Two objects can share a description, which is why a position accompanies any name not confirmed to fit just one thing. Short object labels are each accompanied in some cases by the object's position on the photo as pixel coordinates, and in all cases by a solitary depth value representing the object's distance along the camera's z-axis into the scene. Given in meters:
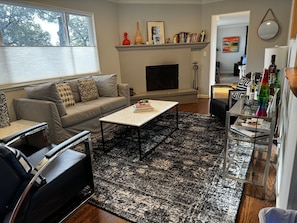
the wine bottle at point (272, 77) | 1.99
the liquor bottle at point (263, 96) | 1.70
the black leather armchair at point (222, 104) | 3.02
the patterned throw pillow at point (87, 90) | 3.48
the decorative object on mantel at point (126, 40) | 4.54
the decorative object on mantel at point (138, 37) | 4.59
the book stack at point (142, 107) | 2.79
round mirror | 4.02
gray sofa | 2.61
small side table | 2.31
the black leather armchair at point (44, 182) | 1.15
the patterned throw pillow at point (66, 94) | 3.15
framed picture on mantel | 4.68
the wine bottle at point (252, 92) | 2.00
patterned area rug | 1.58
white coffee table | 2.40
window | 2.80
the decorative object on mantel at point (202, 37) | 4.79
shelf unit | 1.73
